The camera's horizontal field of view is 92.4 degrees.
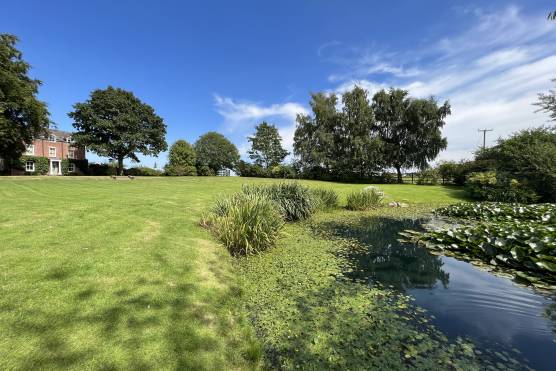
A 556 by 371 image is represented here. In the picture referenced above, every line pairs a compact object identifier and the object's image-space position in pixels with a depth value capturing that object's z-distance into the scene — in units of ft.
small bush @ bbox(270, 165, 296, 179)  128.53
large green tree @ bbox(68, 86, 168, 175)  111.04
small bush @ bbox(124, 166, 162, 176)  138.51
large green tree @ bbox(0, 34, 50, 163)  74.95
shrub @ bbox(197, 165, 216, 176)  162.66
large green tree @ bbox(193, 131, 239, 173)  175.14
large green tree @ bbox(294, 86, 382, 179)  111.34
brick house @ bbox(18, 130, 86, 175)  124.88
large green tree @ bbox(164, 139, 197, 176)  157.54
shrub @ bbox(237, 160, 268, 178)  146.58
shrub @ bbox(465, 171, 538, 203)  56.65
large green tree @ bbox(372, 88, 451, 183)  106.93
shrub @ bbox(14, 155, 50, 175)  118.21
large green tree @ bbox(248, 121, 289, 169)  172.04
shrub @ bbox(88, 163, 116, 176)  142.41
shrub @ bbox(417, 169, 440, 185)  104.53
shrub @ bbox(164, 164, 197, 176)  137.08
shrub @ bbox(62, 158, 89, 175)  138.51
